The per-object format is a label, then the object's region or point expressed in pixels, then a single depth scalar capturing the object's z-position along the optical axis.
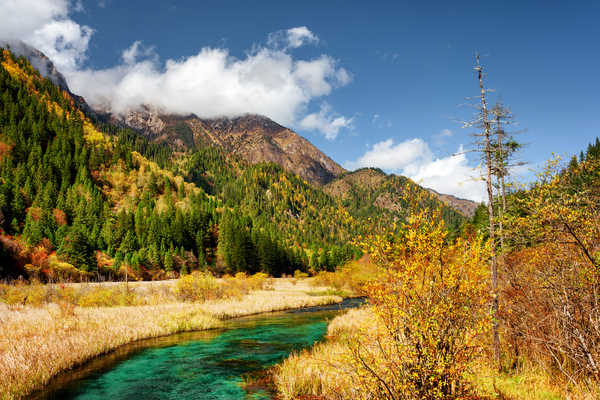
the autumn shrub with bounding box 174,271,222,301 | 41.41
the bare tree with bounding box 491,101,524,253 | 12.96
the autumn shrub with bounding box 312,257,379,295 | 61.23
